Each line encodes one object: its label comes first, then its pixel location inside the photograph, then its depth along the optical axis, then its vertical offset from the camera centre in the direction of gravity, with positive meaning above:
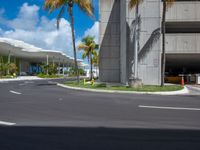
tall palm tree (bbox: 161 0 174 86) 22.58 +2.37
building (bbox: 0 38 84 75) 64.81 +4.14
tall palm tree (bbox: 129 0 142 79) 22.86 +3.13
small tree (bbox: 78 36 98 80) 54.22 +4.30
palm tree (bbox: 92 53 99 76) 57.22 +2.53
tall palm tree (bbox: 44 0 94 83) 29.64 +6.22
